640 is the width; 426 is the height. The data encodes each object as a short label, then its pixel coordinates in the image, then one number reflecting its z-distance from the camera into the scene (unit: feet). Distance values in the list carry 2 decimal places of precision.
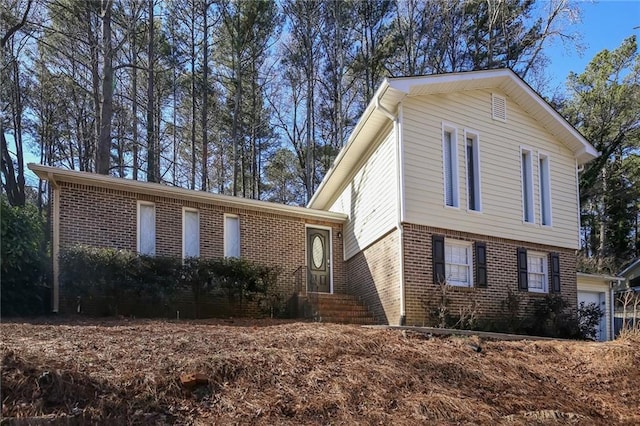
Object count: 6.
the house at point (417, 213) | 35.86
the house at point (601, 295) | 49.90
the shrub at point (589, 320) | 40.75
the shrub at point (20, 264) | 30.68
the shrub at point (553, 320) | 37.96
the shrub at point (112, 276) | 31.83
